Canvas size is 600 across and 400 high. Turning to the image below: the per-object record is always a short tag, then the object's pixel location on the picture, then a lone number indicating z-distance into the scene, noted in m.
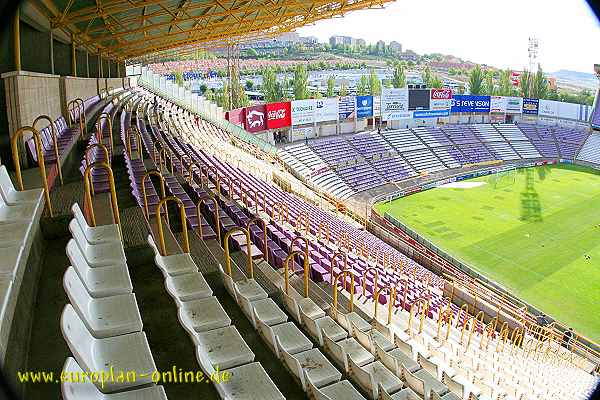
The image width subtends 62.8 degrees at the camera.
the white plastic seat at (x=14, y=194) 4.12
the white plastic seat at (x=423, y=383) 5.18
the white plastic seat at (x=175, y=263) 4.59
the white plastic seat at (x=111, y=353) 2.51
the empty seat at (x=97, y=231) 4.18
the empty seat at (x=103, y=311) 2.89
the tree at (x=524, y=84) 52.19
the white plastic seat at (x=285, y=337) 4.12
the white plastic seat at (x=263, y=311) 4.46
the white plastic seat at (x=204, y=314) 3.87
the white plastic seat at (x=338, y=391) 3.67
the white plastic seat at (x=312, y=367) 3.77
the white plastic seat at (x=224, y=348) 3.56
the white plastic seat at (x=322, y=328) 4.91
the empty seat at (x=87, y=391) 2.11
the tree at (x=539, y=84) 51.75
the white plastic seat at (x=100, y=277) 3.36
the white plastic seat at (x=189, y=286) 4.25
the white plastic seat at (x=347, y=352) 4.58
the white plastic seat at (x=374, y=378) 4.30
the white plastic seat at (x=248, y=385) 3.25
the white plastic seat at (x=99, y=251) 3.79
